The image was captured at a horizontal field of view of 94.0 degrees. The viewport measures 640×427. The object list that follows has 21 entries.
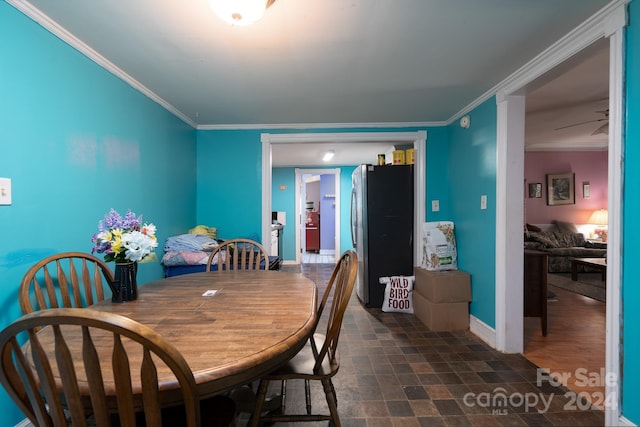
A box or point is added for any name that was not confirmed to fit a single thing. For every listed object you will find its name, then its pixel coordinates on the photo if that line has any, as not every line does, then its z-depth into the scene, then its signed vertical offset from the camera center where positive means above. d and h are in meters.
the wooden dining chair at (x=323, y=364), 1.29 -0.72
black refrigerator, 3.60 -0.17
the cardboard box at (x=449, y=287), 2.92 -0.75
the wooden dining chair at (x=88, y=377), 0.61 -0.39
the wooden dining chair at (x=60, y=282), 1.25 -0.35
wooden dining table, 0.84 -0.43
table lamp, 5.87 -0.20
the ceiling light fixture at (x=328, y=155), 5.29 +1.04
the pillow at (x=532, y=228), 5.76 -0.33
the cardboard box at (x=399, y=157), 3.78 +0.69
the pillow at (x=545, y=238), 5.23 -0.49
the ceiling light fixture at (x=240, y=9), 1.28 +0.89
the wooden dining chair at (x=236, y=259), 2.36 -0.39
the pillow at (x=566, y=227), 5.90 -0.32
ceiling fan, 3.50 +1.18
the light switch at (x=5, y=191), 1.37 +0.09
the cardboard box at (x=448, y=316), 2.91 -1.03
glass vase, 1.41 -0.34
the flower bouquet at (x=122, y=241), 1.36 -0.14
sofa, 5.11 -0.63
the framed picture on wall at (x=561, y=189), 6.11 +0.45
